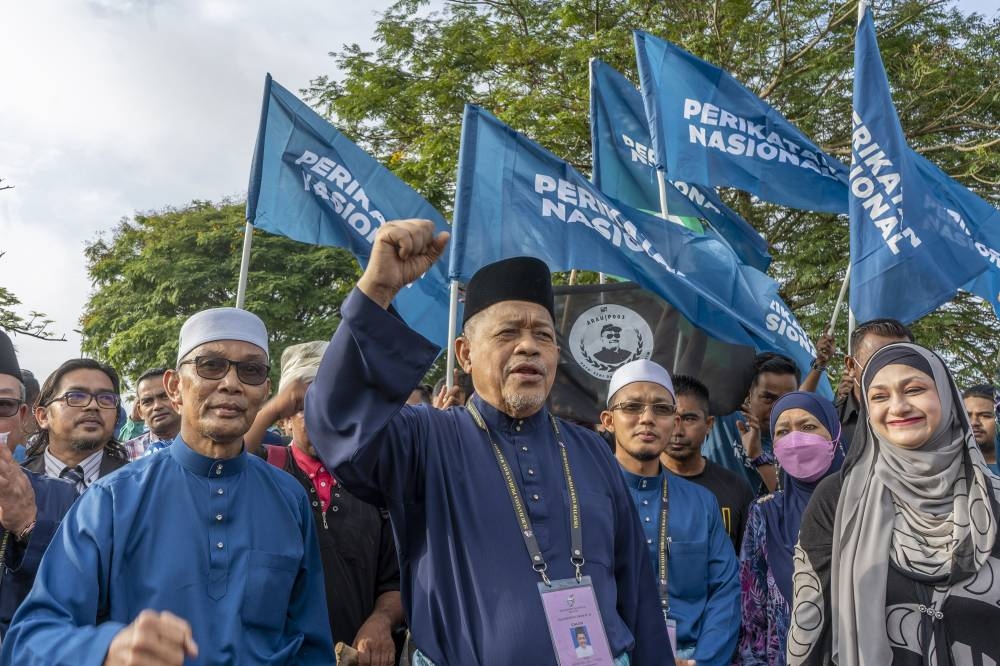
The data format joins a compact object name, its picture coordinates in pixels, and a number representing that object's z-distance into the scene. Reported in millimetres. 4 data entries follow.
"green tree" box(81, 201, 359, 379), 20125
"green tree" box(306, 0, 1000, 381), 12219
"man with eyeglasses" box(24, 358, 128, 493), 4523
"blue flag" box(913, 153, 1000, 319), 7098
